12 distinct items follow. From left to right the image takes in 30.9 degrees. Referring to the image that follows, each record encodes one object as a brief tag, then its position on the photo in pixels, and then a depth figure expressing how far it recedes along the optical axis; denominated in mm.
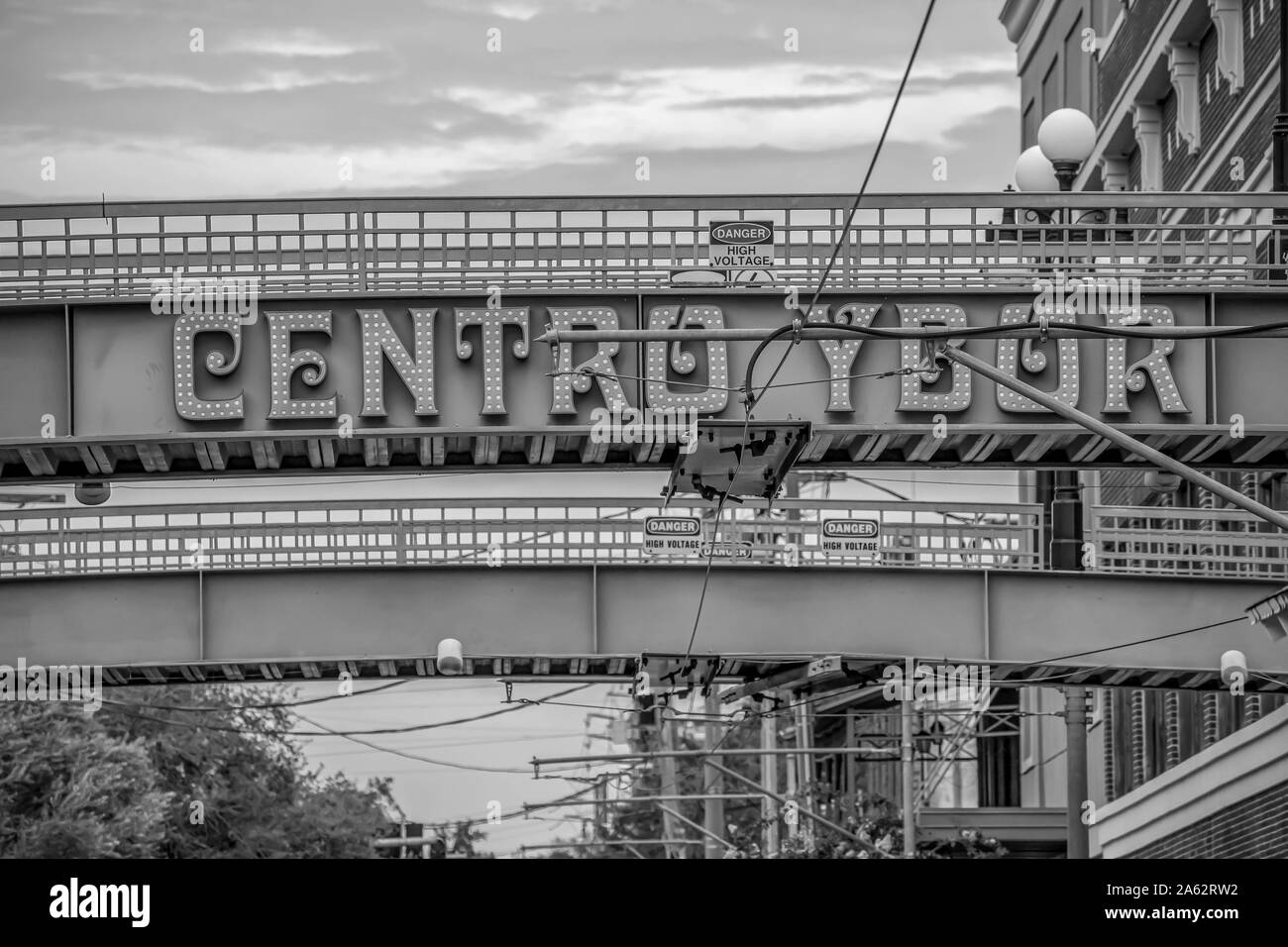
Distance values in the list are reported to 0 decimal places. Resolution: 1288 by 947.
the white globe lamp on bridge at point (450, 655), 27719
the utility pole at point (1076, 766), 28172
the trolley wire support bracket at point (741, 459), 21281
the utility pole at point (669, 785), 62125
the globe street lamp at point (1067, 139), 24250
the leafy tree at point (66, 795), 54938
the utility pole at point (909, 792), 39812
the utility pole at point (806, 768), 49594
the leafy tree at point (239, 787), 71312
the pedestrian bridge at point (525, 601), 28062
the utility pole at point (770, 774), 48344
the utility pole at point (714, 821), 48531
